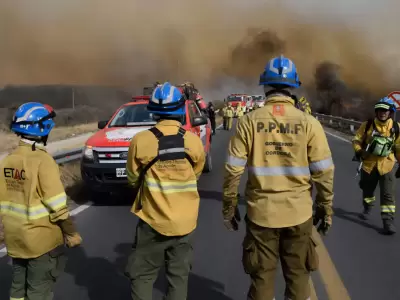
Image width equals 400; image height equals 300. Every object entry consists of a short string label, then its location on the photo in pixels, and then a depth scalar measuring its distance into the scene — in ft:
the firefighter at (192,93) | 47.86
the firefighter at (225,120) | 79.66
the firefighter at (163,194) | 10.27
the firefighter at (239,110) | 97.51
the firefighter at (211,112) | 67.21
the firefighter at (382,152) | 19.27
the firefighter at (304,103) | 55.62
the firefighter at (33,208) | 9.78
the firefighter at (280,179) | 10.12
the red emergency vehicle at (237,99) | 114.11
